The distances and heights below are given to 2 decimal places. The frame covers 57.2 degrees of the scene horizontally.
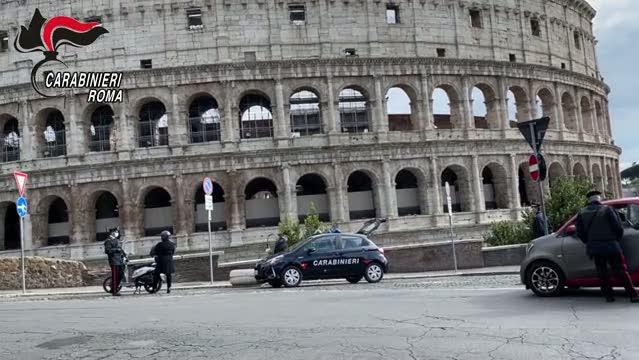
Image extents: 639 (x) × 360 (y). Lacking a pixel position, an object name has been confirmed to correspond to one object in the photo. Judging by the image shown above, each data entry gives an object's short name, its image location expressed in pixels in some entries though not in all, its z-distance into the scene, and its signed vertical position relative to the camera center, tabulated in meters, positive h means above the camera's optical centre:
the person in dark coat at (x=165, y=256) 15.35 -0.40
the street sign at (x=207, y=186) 17.98 +1.56
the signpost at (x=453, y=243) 17.27 -0.77
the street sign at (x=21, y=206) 18.12 +1.40
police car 15.45 -0.91
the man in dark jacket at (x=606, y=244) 8.49 -0.54
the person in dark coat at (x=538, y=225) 17.58 -0.41
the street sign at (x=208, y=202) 18.42 +1.09
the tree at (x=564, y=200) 21.19 +0.33
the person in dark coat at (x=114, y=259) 15.51 -0.40
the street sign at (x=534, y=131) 12.61 +1.75
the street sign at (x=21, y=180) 17.84 +2.19
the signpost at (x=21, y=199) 17.88 +1.61
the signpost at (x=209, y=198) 18.02 +1.23
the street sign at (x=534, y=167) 12.32 +0.93
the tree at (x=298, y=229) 21.59 +0.04
